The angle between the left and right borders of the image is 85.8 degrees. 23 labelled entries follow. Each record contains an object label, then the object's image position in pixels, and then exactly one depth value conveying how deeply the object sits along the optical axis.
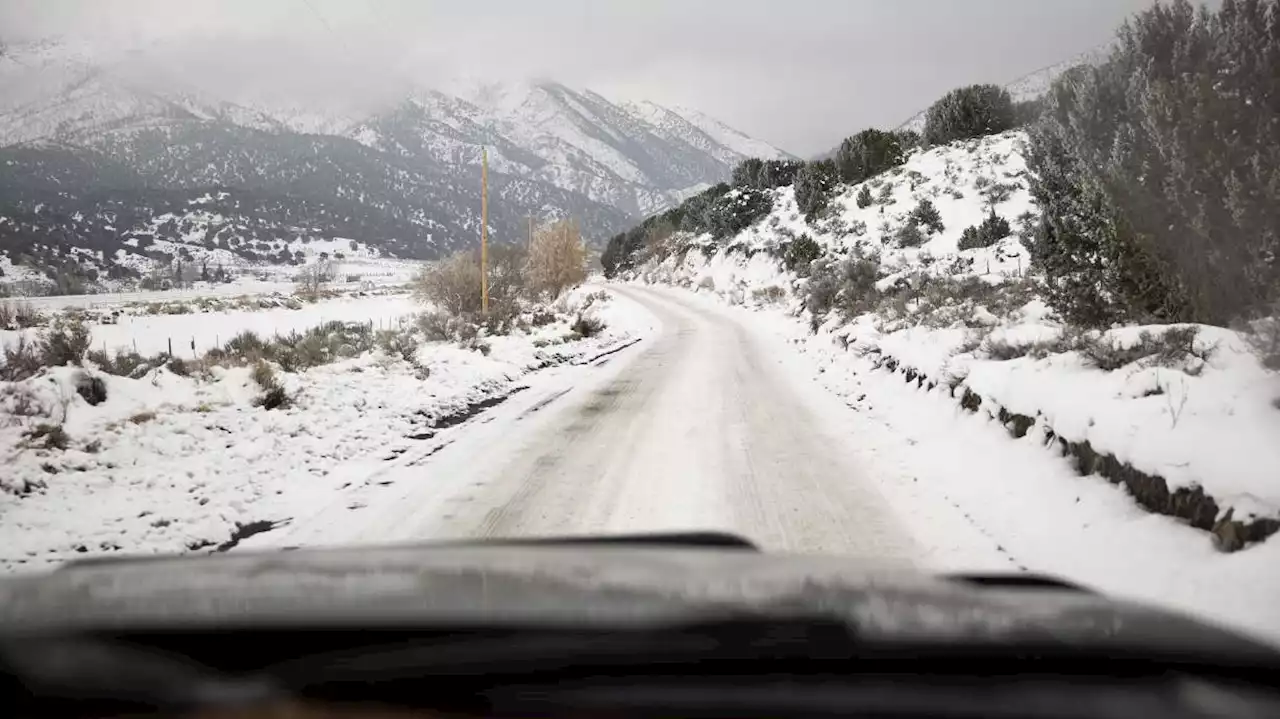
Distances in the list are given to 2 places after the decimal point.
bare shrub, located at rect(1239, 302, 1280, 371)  4.80
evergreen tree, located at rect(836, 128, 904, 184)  36.16
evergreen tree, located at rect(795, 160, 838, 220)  37.04
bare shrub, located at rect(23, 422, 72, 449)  6.22
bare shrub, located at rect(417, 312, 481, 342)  18.94
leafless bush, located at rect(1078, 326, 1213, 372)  5.59
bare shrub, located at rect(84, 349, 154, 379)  10.33
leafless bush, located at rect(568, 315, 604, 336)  22.07
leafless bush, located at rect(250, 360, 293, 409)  8.64
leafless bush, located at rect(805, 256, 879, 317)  16.55
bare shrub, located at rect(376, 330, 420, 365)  13.34
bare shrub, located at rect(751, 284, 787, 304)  29.38
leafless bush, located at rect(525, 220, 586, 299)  44.47
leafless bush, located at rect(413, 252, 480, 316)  26.42
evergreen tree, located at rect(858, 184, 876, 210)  32.12
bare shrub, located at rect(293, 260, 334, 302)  50.75
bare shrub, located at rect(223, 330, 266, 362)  12.98
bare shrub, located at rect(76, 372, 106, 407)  7.75
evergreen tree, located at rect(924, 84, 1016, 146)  33.53
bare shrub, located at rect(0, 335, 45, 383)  8.29
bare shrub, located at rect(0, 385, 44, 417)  6.78
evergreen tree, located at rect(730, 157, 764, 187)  50.31
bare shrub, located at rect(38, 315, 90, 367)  9.68
